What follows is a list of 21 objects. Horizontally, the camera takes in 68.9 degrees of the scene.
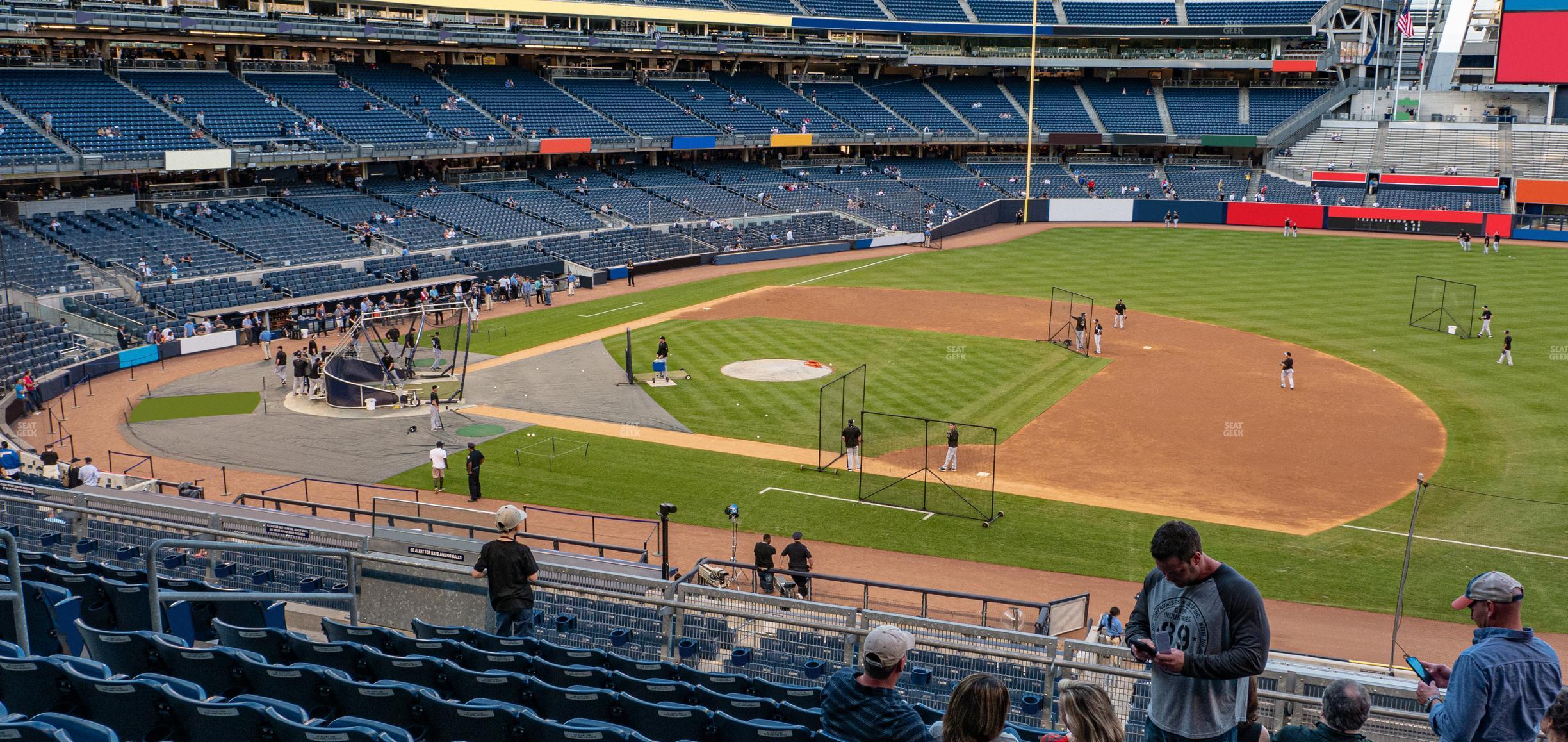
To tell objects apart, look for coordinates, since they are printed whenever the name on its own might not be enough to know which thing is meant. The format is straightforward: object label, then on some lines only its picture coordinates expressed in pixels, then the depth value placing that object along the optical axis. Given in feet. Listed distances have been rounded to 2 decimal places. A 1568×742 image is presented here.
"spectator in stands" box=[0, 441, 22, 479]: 78.84
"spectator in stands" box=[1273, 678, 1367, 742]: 20.90
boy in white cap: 37.37
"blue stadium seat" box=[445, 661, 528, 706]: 32.12
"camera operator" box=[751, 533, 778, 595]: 67.41
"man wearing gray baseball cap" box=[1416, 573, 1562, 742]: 21.35
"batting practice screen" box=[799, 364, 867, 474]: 97.81
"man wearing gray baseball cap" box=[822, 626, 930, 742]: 21.04
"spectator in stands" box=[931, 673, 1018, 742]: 18.20
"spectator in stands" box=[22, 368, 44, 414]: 108.37
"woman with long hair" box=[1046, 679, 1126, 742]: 17.44
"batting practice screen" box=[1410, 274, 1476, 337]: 146.82
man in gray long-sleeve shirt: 20.45
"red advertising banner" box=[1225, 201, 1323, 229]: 254.27
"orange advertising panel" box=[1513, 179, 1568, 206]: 240.94
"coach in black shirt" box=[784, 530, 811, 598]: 68.08
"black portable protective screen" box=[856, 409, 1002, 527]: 86.58
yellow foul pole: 251.39
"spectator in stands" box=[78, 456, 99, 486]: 75.56
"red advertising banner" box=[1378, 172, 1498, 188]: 252.83
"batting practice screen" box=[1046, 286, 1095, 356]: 139.73
